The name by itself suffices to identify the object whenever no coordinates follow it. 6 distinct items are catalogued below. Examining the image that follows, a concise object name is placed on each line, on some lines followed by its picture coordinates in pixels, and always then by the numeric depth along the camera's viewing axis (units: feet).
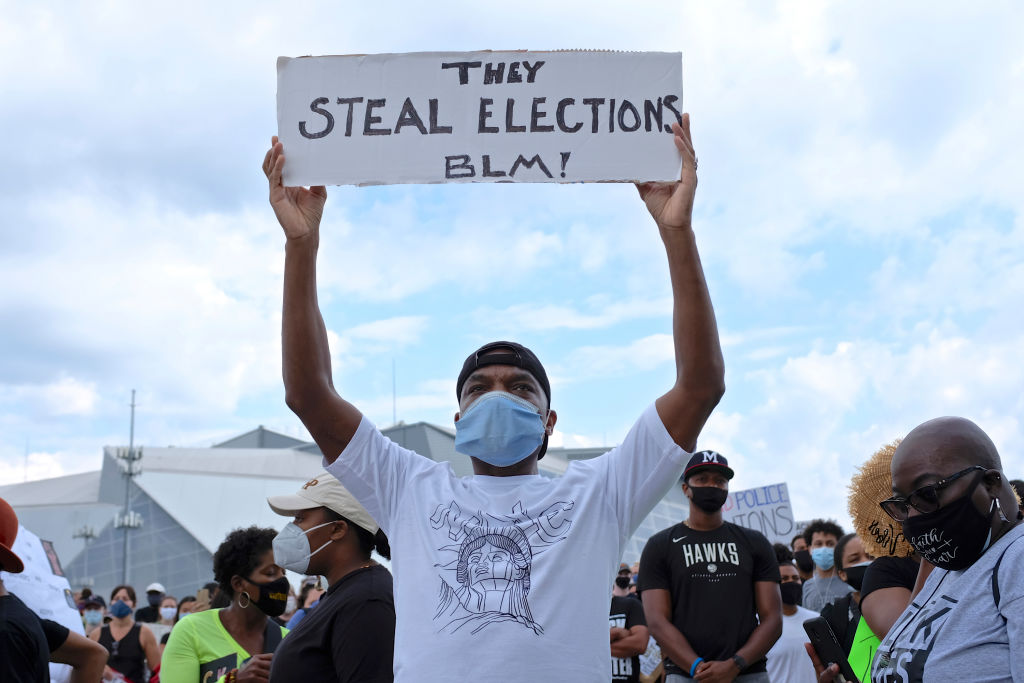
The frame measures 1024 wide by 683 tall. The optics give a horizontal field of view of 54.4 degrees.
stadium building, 158.92
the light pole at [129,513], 140.97
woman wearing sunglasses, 7.84
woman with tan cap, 10.93
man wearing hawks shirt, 18.65
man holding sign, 7.91
